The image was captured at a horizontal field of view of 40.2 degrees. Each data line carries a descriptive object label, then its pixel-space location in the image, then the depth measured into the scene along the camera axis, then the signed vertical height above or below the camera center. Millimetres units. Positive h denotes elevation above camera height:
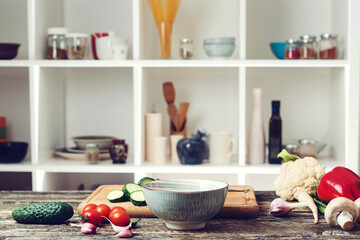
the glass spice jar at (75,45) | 2514 +261
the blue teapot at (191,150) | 2453 -269
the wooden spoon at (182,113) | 2643 -91
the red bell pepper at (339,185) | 1146 -210
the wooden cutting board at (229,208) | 1150 -266
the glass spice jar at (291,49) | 2447 +234
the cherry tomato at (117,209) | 1076 -248
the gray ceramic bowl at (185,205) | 987 -221
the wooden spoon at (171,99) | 2641 -16
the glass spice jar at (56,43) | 2523 +271
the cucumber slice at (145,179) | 1272 -218
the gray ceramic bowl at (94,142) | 2659 -247
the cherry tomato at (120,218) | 1038 -259
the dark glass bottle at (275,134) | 2508 -194
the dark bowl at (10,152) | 2529 -287
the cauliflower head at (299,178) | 1250 -209
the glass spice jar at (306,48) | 2447 +240
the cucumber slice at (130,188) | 1251 -236
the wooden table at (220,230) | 986 -282
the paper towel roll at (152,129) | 2566 -172
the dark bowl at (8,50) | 2518 +237
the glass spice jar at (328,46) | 2457 +250
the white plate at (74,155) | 2619 -318
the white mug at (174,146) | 2541 -258
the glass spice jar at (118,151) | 2535 -283
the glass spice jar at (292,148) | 2531 -268
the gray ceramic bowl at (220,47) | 2479 +248
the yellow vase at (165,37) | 2553 +307
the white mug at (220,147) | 2510 -261
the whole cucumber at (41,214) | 1086 -260
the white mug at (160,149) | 2508 -270
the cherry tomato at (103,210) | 1098 -255
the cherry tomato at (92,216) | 1067 -262
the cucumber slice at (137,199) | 1168 -245
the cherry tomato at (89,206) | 1093 -248
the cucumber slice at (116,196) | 1240 -254
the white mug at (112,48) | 2520 +248
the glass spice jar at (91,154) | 2527 -297
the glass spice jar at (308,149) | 2471 -266
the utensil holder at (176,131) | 2648 -188
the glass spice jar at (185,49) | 2508 +240
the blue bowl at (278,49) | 2529 +244
